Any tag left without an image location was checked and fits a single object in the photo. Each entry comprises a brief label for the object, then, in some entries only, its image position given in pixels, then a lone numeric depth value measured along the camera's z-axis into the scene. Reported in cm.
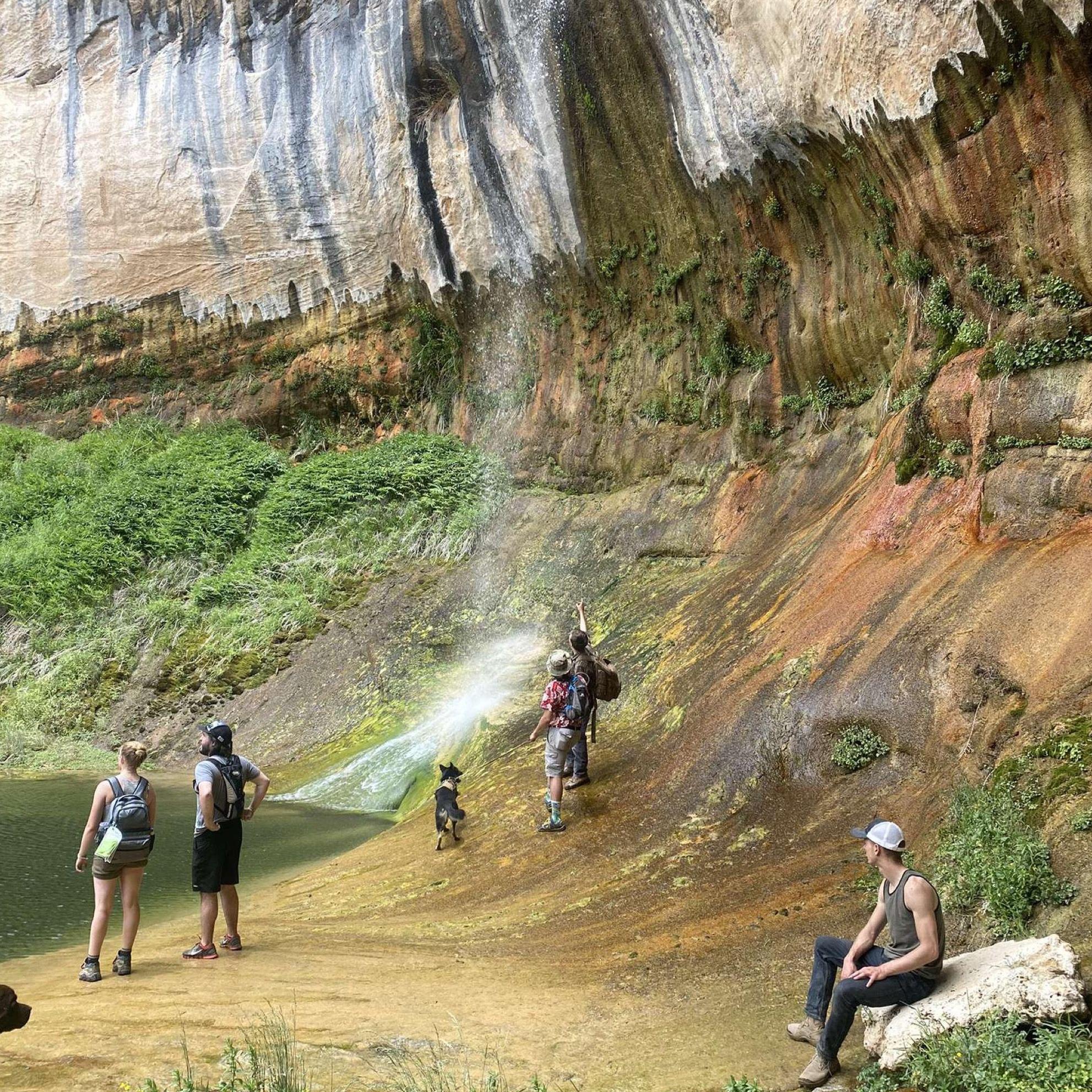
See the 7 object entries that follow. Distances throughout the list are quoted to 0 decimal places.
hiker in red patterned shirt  899
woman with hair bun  621
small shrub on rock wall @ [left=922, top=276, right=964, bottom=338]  1121
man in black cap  646
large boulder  411
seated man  450
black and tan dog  950
